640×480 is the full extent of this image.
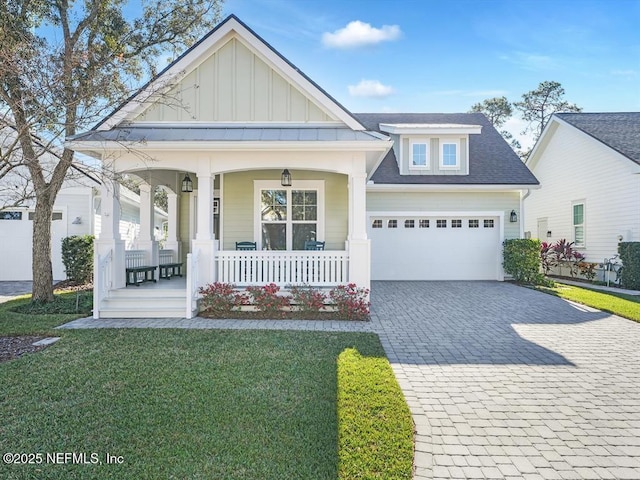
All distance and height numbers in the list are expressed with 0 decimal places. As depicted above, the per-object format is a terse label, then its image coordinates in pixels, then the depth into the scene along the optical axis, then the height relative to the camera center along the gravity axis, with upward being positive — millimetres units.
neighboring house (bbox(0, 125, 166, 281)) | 13203 +548
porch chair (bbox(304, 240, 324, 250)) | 9281 -102
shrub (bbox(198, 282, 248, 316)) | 7348 -1174
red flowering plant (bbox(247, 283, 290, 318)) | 7375 -1203
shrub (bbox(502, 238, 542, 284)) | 11953 -628
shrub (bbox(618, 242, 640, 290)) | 11227 -716
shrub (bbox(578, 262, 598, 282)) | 13344 -1066
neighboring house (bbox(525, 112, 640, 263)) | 12211 +2280
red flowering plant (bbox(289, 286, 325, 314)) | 7359 -1181
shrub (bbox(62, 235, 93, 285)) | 12266 -611
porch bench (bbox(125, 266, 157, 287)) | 8232 -825
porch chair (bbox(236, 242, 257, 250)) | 9266 -103
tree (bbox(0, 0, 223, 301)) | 5656 +3349
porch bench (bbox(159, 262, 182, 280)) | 9667 -815
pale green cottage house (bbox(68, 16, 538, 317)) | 7445 +1753
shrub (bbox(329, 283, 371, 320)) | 7246 -1209
